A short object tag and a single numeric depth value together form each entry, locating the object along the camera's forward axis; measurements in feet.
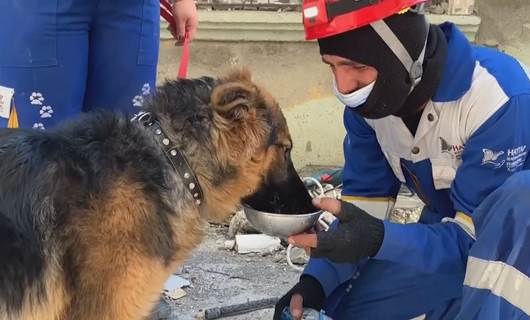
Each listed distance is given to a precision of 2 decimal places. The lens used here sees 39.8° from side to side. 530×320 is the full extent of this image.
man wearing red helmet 8.33
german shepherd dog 8.21
